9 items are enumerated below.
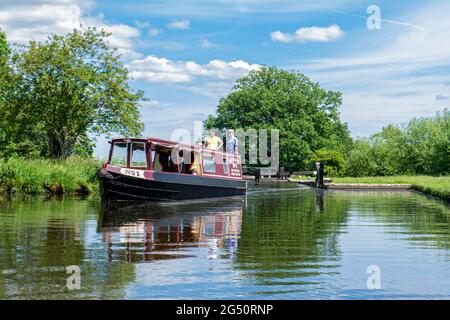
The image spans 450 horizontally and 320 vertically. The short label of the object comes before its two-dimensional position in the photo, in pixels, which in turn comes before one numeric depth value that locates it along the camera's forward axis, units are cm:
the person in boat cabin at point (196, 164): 2655
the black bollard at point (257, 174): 5528
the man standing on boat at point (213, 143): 2866
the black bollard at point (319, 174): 3775
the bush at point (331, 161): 5325
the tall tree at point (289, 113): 6419
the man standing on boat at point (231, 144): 3003
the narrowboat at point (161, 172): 2361
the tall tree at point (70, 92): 3612
